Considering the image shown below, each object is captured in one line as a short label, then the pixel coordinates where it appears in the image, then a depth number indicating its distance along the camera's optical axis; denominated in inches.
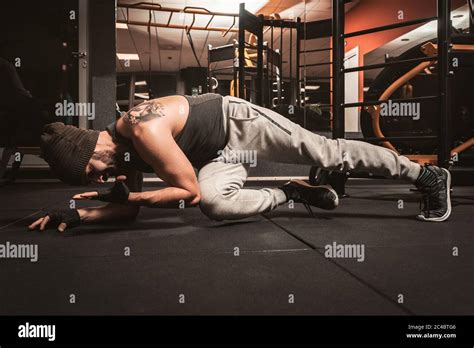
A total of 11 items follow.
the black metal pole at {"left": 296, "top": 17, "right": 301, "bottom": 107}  189.2
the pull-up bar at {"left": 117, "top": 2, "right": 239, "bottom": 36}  166.9
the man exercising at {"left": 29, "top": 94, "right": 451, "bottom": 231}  54.7
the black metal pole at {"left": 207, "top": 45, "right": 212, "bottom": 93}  211.1
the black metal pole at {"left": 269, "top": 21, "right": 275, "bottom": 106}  195.2
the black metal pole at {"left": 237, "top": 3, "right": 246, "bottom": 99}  157.9
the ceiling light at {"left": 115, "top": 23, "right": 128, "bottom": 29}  301.6
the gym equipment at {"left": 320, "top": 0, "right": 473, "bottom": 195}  80.9
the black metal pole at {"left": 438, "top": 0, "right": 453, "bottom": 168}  81.0
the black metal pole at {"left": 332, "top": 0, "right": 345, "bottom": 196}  95.7
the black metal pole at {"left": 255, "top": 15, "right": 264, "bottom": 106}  165.0
